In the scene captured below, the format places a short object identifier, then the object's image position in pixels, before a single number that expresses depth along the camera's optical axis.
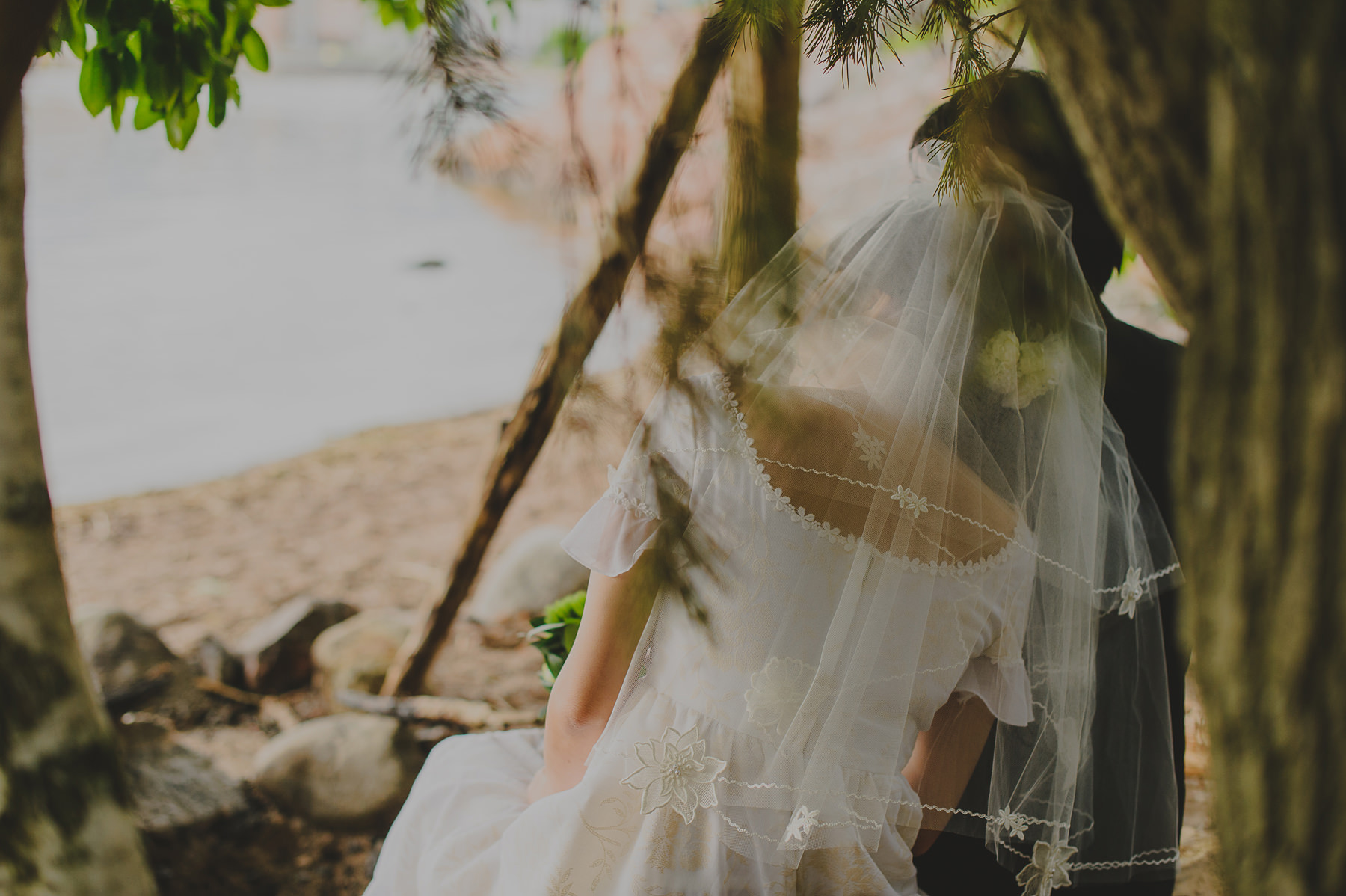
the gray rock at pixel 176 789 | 2.21
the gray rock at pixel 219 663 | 2.93
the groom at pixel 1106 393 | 1.34
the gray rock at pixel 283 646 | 2.95
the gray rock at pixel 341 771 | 2.30
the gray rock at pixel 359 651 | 2.87
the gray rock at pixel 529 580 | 3.50
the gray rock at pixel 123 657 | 2.64
